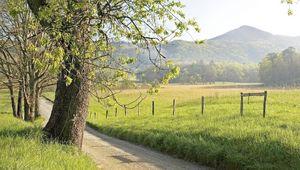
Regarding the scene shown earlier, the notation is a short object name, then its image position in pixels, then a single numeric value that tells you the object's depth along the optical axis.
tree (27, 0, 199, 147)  8.70
